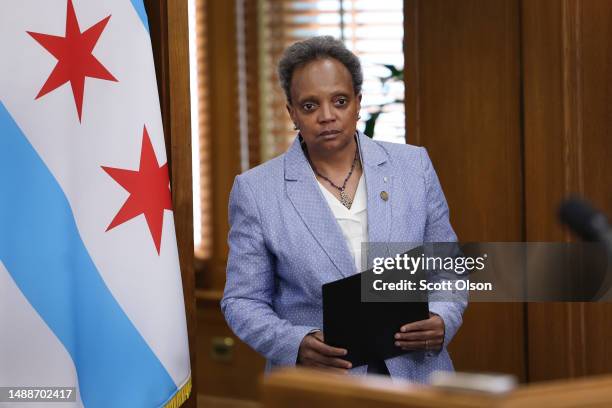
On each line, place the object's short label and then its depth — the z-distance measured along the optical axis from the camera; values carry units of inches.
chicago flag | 172.2
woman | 173.3
